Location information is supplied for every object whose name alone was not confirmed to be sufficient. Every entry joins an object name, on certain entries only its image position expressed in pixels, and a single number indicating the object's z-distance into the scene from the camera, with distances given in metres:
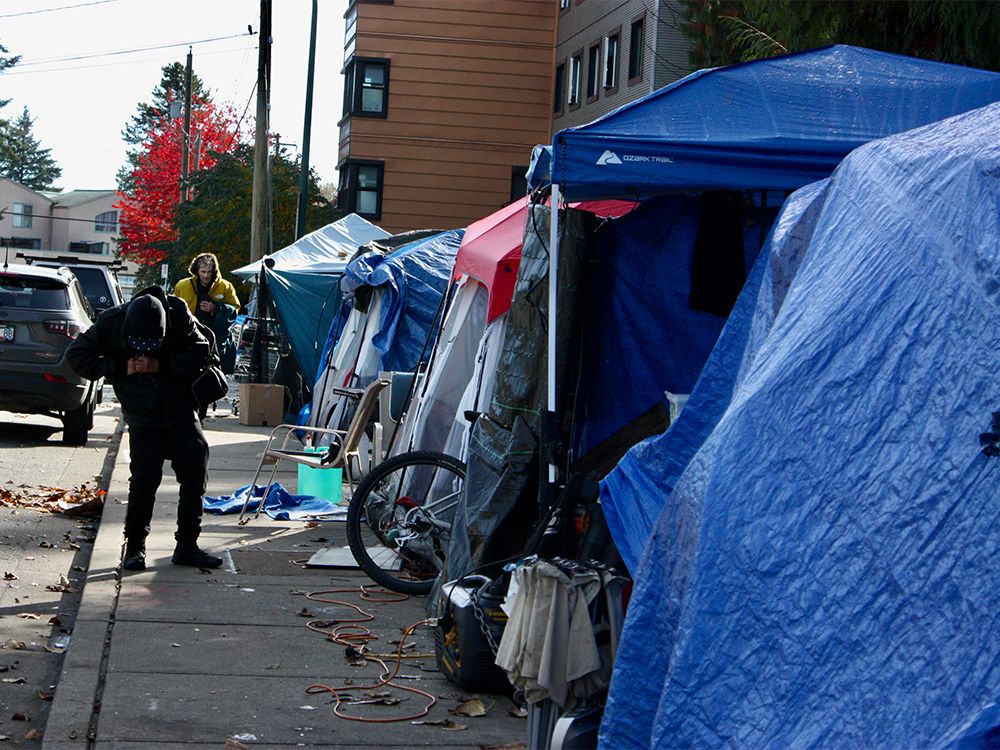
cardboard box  18.58
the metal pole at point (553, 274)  6.72
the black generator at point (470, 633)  5.90
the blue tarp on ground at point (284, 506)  10.91
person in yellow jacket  15.31
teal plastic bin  11.38
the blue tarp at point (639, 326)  7.89
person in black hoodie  8.20
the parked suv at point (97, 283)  25.31
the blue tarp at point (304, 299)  18.47
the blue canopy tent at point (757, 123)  6.47
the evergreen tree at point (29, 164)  134.12
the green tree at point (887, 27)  10.95
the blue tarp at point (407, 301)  13.72
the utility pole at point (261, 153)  23.89
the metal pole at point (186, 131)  50.21
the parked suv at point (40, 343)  14.62
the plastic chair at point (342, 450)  10.35
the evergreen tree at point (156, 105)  95.12
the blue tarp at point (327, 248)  19.14
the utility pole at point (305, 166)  28.38
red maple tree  56.59
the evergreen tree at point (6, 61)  68.81
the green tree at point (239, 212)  34.81
